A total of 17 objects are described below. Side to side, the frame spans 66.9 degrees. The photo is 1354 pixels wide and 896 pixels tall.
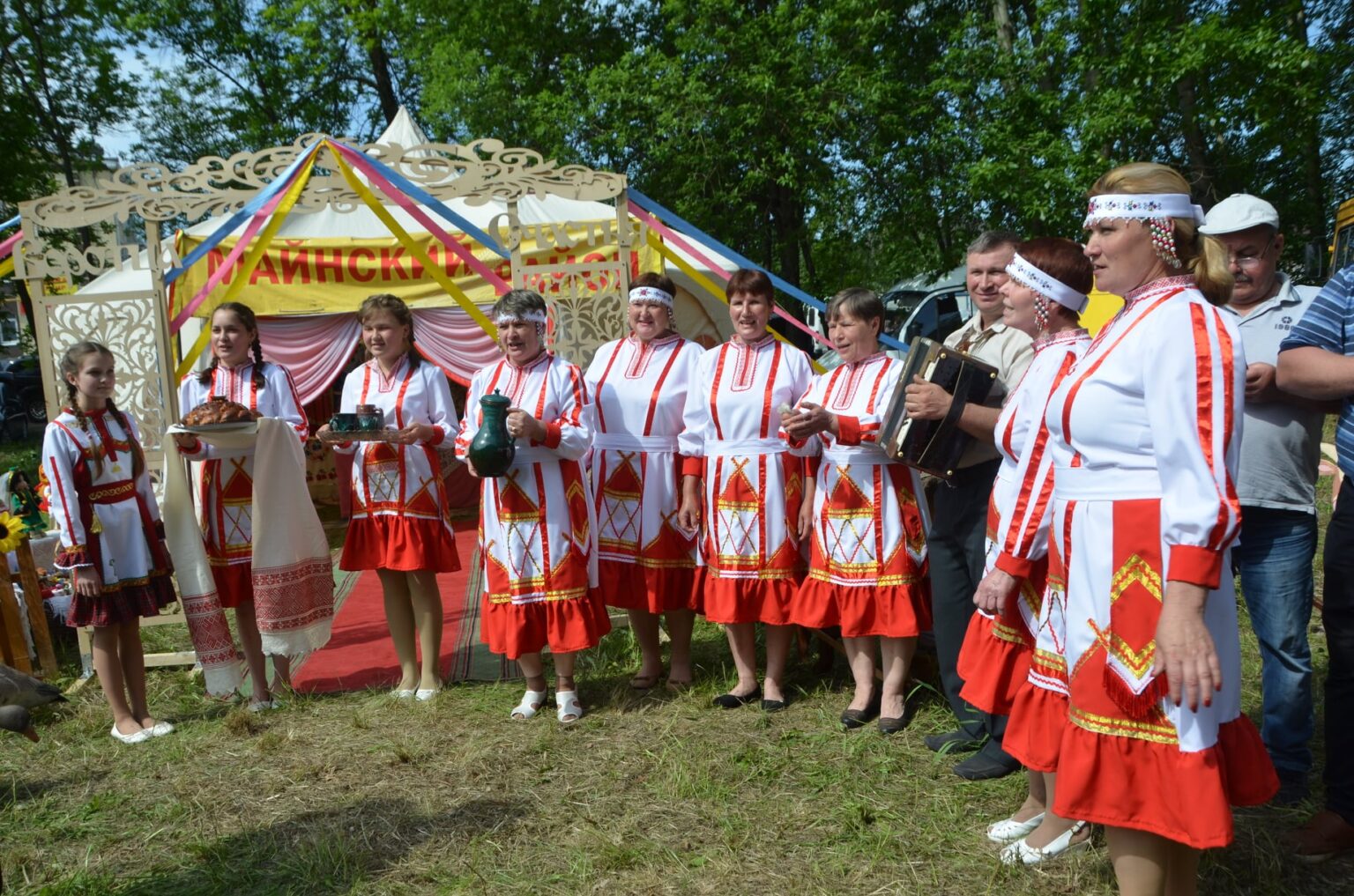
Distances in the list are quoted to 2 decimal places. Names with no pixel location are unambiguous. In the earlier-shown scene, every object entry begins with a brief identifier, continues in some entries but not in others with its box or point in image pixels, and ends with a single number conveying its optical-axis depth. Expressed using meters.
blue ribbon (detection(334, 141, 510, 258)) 5.09
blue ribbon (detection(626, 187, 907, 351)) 5.49
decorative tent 8.81
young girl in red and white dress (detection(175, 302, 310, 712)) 4.48
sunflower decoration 5.05
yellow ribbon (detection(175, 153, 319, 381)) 5.02
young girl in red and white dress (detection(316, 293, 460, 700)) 4.44
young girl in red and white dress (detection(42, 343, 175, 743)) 4.05
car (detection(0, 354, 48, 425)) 20.23
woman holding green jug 4.12
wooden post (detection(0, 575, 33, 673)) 5.00
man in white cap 3.05
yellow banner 8.73
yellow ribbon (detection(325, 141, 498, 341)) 5.09
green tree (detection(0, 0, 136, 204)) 15.36
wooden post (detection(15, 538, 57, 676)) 5.27
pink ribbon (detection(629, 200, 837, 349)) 5.55
